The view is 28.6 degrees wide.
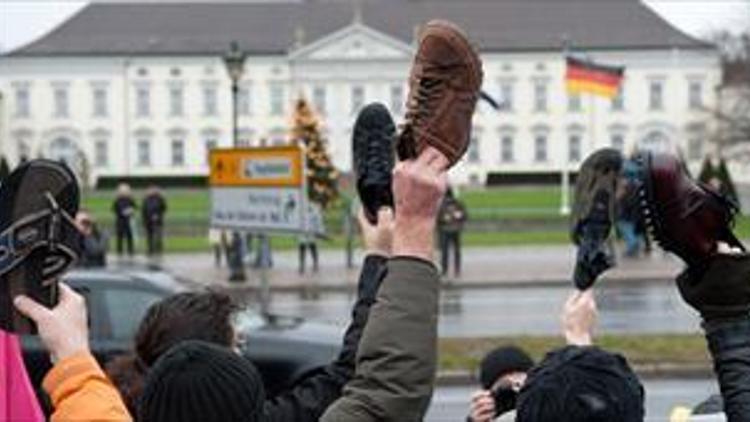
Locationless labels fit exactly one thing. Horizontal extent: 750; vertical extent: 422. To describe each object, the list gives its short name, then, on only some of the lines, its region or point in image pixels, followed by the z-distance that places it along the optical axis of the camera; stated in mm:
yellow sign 17469
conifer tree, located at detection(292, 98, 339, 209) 41125
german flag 40156
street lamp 25047
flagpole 51800
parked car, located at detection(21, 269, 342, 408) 10391
